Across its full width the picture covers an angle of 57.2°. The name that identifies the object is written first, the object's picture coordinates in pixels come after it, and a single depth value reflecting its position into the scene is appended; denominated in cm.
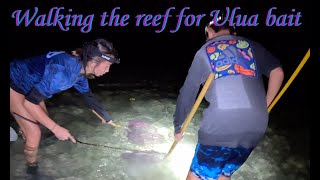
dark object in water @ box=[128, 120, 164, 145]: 527
